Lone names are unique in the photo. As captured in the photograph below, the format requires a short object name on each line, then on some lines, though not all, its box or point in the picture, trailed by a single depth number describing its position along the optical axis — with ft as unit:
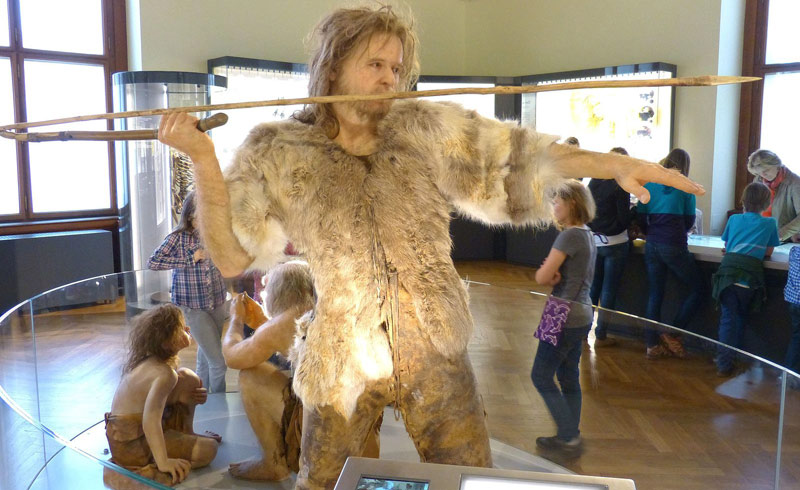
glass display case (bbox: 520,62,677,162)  21.71
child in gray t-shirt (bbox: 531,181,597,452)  8.63
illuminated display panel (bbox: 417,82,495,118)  25.12
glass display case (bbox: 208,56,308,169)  21.22
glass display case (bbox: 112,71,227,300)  16.30
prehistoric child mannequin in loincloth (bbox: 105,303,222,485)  7.79
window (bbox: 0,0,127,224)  20.36
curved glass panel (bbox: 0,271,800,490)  6.57
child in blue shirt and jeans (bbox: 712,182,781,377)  11.67
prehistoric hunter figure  5.64
